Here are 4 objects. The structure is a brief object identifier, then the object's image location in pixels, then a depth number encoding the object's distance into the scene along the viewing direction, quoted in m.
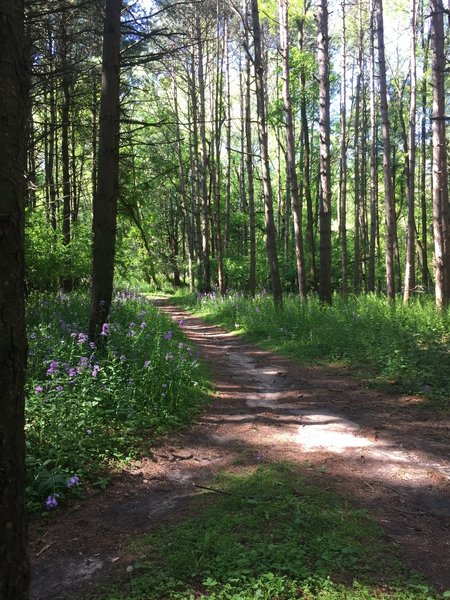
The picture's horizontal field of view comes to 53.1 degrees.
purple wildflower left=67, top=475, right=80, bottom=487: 3.50
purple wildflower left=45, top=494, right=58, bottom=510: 3.29
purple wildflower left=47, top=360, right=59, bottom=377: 4.55
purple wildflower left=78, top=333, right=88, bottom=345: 5.69
